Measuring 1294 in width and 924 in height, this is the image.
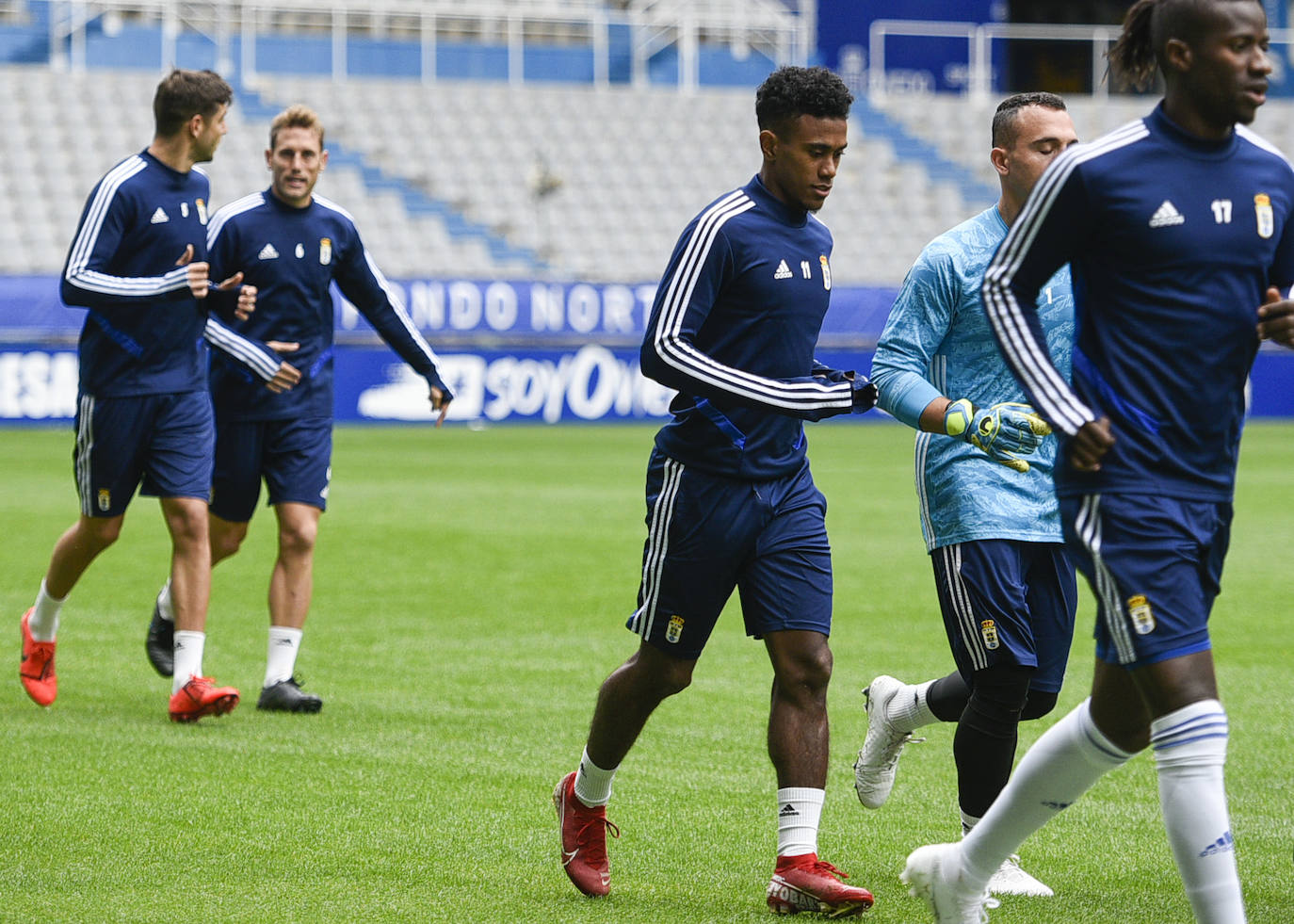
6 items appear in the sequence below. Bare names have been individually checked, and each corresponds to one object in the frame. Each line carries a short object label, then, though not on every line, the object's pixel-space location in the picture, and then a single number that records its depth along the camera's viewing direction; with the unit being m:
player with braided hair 7.13
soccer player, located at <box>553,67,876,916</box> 9.22
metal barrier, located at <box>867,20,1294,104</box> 67.31
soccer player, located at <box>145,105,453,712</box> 15.30
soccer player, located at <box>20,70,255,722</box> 14.59
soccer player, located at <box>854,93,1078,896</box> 9.67
